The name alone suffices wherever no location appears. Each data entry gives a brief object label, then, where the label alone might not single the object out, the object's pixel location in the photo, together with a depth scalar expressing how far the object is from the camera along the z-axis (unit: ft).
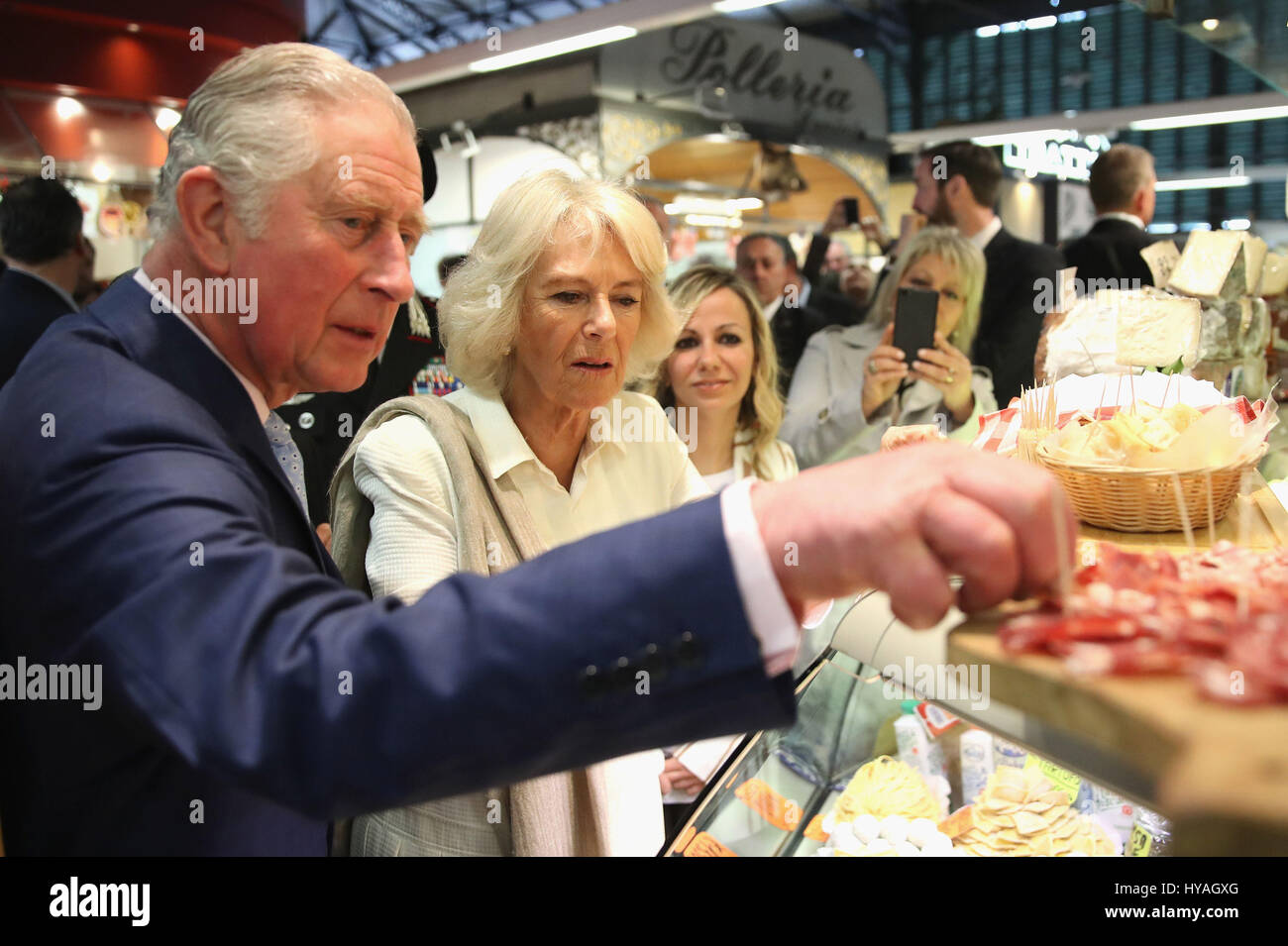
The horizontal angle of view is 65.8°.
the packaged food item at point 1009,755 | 6.14
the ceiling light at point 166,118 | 27.22
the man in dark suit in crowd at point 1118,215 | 12.80
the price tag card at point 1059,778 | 5.92
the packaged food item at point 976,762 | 6.28
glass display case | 5.57
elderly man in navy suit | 2.15
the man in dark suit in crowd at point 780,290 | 16.55
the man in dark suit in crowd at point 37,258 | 13.46
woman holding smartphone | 10.91
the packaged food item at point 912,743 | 6.35
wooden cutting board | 1.63
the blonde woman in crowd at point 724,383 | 10.87
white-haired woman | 5.97
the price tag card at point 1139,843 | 5.38
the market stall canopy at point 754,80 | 29.04
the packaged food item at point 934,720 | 6.38
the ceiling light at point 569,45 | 23.90
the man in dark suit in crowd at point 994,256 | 13.20
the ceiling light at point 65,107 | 25.91
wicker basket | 3.74
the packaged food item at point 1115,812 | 5.64
